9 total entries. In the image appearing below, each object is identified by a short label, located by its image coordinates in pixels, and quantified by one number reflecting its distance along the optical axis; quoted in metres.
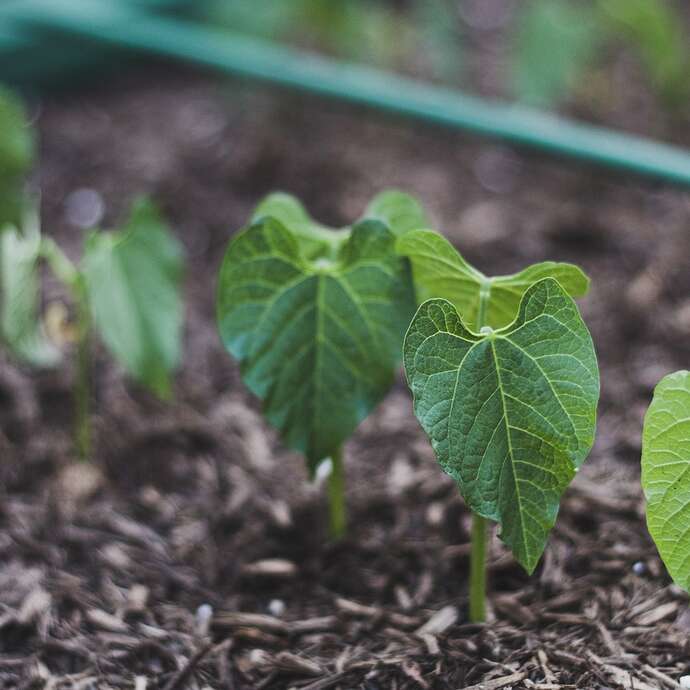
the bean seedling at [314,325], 0.53
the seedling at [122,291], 0.59
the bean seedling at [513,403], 0.49
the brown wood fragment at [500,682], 0.51
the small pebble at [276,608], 0.57
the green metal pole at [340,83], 0.67
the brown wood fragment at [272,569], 0.58
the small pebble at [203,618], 0.56
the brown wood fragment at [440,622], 0.54
